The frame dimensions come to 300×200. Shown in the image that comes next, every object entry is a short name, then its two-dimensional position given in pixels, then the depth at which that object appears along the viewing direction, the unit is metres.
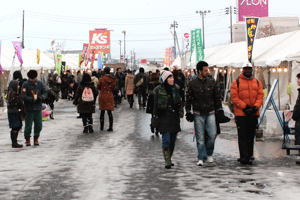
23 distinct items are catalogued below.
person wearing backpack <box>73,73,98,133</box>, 12.82
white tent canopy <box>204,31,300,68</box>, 13.72
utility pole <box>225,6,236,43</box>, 72.14
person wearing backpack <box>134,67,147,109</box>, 20.98
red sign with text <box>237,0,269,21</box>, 71.50
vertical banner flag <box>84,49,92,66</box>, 45.10
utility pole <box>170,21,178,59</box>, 77.21
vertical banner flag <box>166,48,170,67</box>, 65.06
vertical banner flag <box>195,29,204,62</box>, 25.05
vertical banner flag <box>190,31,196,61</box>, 26.55
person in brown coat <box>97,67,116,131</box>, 13.21
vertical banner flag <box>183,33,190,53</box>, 38.07
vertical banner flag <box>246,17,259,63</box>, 15.18
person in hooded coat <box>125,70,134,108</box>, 22.20
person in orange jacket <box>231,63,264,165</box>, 7.95
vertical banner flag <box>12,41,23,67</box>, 23.68
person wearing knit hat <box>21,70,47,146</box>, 10.16
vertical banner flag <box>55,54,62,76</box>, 31.45
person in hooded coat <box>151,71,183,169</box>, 7.69
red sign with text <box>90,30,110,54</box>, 71.75
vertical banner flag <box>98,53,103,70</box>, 50.59
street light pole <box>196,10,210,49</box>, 71.12
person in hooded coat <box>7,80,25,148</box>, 10.15
